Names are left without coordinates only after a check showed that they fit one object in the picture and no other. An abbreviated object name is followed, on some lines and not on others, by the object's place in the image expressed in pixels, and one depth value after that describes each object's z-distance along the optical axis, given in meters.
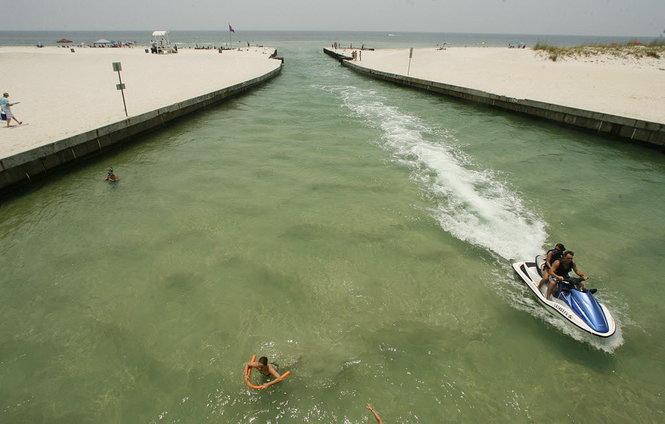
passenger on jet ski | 8.11
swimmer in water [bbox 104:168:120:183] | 13.78
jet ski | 6.96
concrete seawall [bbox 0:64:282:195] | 12.57
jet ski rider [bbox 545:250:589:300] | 7.80
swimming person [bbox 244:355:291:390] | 6.02
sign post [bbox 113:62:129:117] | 16.16
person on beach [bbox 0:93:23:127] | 15.24
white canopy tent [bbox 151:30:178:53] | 61.22
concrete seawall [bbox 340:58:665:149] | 18.69
